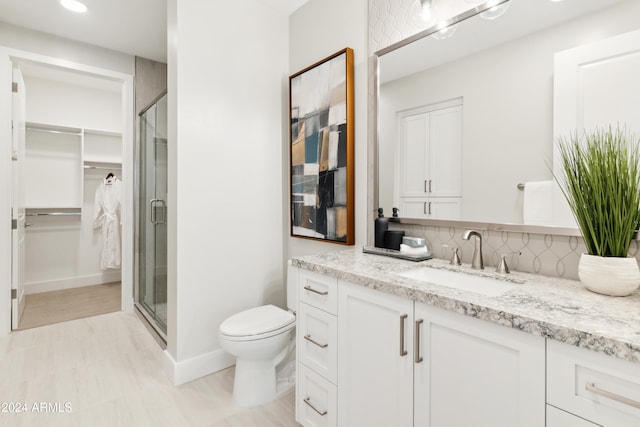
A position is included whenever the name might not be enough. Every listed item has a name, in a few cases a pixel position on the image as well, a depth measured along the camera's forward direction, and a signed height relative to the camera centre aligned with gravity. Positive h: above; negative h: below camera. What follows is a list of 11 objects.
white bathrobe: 4.15 -0.10
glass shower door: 2.71 -0.07
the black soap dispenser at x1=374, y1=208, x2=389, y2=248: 1.81 -0.11
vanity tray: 1.57 -0.22
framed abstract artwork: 2.02 +0.41
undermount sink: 1.26 -0.30
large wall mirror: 1.15 +0.46
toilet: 1.80 -0.79
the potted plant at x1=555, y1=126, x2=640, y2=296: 0.98 +0.01
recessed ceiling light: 2.46 +1.58
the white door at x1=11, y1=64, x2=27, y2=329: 2.75 +0.16
